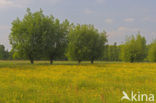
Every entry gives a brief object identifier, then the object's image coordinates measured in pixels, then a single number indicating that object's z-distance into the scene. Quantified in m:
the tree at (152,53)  59.11
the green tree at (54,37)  37.53
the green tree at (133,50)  54.00
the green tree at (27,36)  35.72
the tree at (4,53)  103.78
